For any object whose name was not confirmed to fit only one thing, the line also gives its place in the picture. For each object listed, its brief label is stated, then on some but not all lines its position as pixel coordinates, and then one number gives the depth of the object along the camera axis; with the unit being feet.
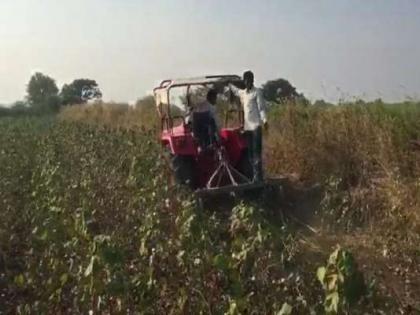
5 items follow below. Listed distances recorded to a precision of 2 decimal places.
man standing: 27.89
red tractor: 28.22
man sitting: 28.12
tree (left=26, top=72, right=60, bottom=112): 183.73
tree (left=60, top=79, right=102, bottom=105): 167.84
